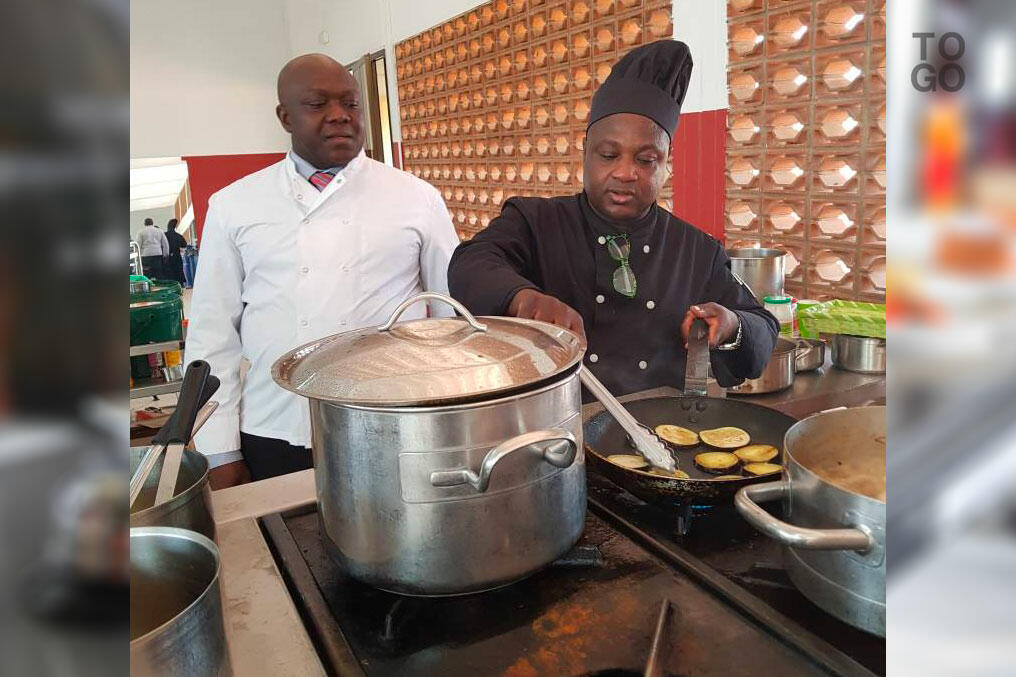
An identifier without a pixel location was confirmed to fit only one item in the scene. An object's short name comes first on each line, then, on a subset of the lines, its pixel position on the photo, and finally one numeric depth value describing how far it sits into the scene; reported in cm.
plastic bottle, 222
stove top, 73
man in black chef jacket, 179
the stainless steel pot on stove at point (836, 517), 68
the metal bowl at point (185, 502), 76
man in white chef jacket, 211
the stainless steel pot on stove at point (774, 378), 190
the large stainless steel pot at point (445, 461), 77
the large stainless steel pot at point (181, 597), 50
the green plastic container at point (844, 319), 201
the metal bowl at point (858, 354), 200
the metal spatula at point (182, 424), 88
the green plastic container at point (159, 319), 332
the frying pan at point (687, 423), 100
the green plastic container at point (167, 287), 360
